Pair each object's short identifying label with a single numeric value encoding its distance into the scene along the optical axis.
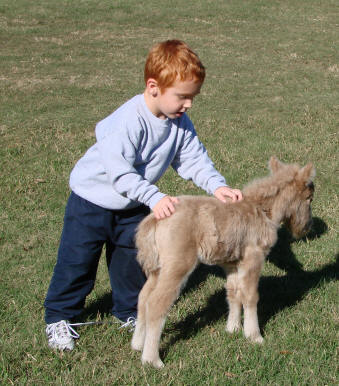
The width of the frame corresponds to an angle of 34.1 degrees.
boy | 3.86
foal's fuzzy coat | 3.84
